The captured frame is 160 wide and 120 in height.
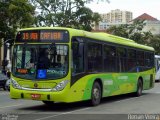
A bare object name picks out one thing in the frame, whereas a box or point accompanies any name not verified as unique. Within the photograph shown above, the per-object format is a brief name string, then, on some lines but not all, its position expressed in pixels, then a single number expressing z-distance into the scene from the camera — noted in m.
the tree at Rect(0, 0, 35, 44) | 35.75
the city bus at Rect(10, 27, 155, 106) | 15.05
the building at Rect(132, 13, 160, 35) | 119.21
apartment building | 141.62
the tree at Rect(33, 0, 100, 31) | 45.81
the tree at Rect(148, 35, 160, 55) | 76.62
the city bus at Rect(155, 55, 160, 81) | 45.78
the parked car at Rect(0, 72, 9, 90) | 30.94
